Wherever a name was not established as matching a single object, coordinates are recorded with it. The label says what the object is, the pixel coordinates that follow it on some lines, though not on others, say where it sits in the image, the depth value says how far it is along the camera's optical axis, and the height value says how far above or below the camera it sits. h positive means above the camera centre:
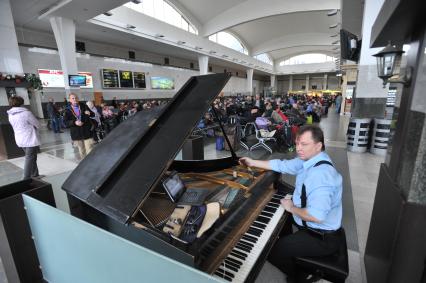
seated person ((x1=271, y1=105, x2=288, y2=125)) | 6.97 -0.85
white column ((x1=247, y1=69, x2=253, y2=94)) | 26.19 +1.15
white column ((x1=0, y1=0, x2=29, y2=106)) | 6.18 +1.33
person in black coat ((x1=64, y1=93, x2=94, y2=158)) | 4.79 -0.61
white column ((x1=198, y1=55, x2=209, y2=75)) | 16.88 +2.18
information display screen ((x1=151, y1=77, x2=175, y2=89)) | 16.56 +0.77
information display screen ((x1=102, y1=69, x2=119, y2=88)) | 13.29 +0.93
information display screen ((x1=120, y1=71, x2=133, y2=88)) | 14.28 +0.93
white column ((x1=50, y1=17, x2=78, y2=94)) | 8.02 +1.92
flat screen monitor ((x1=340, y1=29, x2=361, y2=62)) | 6.68 +1.43
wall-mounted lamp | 2.44 +0.35
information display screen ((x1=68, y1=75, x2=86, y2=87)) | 8.47 +0.54
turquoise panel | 0.92 -0.85
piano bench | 1.38 -1.13
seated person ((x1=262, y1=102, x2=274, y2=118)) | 7.33 -0.65
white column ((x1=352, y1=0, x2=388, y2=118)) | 5.92 +0.22
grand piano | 1.17 -0.73
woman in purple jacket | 4.12 -0.70
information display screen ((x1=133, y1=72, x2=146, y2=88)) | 15.13 +0.97
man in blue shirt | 1.47 -0.82
